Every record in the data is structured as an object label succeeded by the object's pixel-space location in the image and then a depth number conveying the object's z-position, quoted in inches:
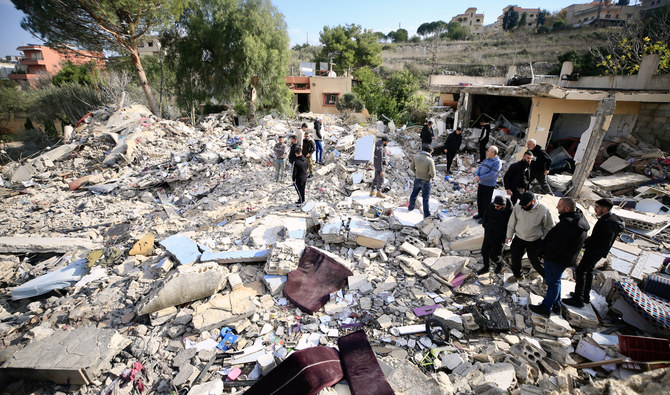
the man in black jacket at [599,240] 133.6
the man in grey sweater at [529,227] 149.9
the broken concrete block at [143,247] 214.7
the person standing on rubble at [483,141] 336.0
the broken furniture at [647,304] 134.3
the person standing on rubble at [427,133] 323.4
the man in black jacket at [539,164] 227.1
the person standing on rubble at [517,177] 198.7
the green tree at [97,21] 531.5
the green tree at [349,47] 1275.8
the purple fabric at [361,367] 112.0
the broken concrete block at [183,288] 152.9
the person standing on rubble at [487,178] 199.8
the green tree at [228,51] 634.2
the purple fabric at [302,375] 109.8
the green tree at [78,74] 881.5
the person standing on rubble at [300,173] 250.5
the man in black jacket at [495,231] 165.5
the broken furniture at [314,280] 162.9
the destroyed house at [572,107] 360.2
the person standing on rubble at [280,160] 307.9
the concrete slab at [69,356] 126.3
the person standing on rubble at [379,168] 261.3
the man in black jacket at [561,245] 131.9
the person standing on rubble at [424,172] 220.1
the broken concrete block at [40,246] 240.1
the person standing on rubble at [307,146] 304.6
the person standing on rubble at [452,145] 336.7
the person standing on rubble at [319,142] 368.7
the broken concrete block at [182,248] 188.5
